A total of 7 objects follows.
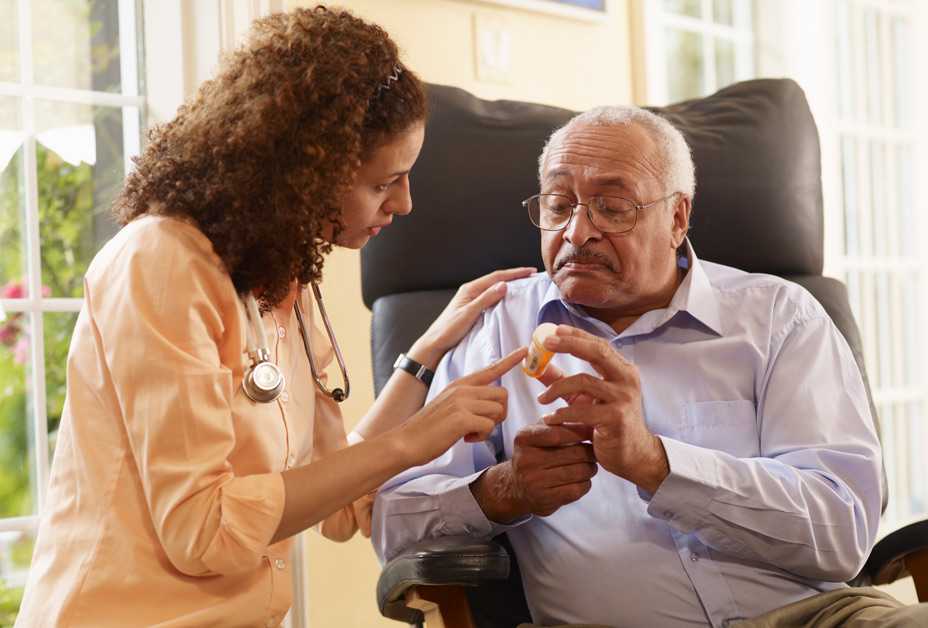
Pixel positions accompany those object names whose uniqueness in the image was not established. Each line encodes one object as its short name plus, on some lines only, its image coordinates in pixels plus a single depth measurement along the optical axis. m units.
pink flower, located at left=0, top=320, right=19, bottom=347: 2.02
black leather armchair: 1.82
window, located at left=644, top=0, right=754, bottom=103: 2.93
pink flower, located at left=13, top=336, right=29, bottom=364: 2.03
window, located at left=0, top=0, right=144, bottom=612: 2.03
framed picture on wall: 2.53
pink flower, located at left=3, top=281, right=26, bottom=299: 2.03
